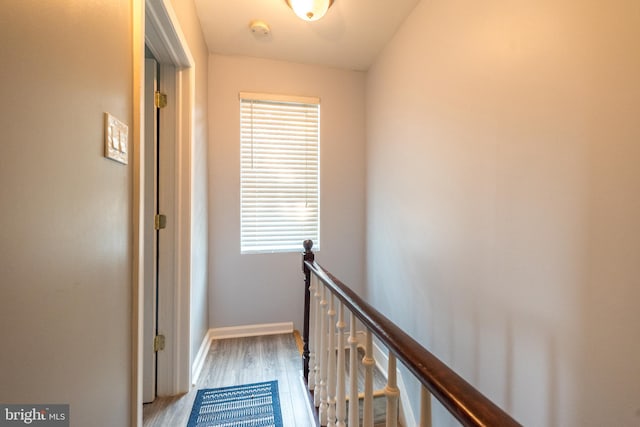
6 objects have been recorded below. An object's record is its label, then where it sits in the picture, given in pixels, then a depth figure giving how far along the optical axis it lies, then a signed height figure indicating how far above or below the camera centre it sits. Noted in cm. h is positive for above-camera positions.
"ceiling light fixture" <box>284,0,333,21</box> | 175 +135
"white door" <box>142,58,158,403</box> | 165 -9
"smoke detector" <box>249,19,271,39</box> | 209 +146
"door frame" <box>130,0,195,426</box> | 172 -6
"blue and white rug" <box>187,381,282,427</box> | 156 -120
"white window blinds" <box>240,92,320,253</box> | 262 +40
